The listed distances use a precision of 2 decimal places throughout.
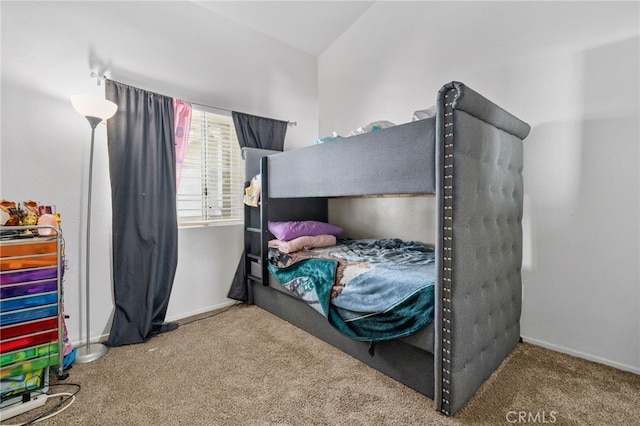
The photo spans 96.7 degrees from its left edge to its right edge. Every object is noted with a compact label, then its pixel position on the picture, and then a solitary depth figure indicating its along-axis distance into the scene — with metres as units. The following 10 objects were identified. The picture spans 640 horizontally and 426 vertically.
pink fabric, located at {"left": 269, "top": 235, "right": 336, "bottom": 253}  2.35
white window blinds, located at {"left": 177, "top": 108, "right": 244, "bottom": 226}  2.62
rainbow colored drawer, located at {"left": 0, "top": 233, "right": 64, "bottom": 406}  1.37
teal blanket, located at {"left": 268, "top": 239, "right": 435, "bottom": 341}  1.42
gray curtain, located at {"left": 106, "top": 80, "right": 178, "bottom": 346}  2.08
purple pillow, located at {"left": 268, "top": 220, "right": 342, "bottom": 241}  2.48
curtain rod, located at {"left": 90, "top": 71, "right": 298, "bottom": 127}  2.05
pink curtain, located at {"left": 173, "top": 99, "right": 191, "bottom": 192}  2.43
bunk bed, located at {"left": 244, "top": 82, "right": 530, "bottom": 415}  1.24
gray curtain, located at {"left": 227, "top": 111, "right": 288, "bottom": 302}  2.79
